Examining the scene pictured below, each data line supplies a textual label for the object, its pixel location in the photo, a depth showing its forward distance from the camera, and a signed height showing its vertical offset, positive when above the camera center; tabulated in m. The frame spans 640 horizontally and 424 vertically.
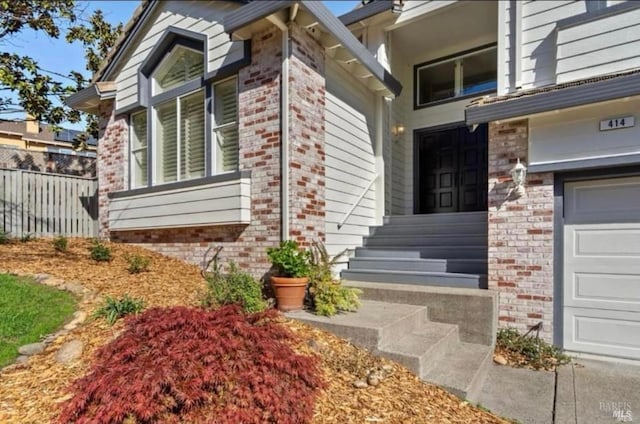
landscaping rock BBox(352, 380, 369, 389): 3.39 -1.49
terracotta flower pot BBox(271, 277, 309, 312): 4.79 -0.95
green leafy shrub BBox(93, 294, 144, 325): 4.01 -1.01
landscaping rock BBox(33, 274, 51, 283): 4.96 -0.83
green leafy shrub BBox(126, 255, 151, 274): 5.73 -0.76
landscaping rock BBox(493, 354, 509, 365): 4.65 -1.74
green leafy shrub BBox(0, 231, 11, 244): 6.96 -0.46
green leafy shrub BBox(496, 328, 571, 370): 4.63 -1.67
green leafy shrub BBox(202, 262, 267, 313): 4.36 -0.91
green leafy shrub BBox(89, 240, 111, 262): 6.18 -0.65
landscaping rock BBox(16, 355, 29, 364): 3.43 -1.30
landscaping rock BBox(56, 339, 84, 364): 3.46 -1.26
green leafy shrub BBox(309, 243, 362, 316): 4.64 -0.97
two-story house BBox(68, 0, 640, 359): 4.75 +1.11
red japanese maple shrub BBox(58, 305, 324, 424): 2.49 -1.12
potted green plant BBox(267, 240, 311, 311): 4.80 -0.79
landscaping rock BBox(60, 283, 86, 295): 4.71 -0.92
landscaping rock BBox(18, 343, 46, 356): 3.54 -1.25
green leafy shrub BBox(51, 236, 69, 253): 6.63 -0.55
